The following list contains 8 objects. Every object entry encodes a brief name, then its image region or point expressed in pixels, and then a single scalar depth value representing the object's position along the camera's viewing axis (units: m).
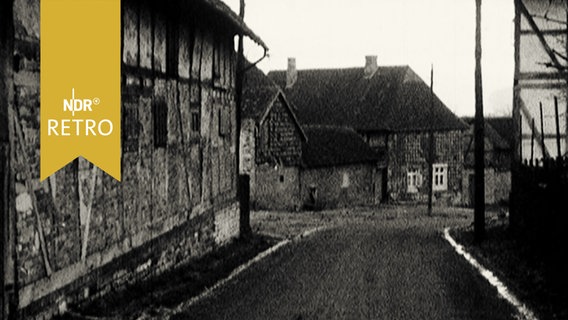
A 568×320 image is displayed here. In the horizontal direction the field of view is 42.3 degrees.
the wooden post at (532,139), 18.91
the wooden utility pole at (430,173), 34.66
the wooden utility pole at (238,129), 19.89
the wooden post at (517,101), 20.14
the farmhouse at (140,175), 8.37
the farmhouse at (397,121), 45.75
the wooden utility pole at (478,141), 19.16
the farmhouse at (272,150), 34.28
